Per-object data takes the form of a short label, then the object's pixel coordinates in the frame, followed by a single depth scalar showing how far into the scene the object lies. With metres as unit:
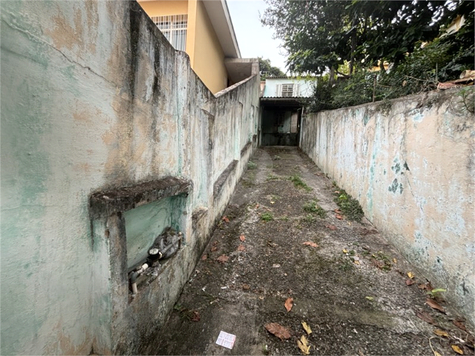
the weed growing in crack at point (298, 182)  6.10
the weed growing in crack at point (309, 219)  4.19
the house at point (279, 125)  16.25
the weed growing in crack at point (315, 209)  4.47
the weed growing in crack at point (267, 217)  4.29
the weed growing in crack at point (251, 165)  8.35
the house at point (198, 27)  5.79
